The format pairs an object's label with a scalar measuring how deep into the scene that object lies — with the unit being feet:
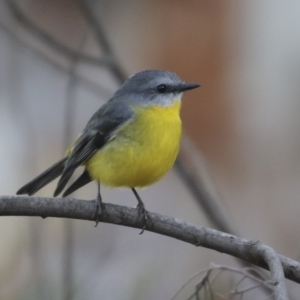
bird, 21.39
